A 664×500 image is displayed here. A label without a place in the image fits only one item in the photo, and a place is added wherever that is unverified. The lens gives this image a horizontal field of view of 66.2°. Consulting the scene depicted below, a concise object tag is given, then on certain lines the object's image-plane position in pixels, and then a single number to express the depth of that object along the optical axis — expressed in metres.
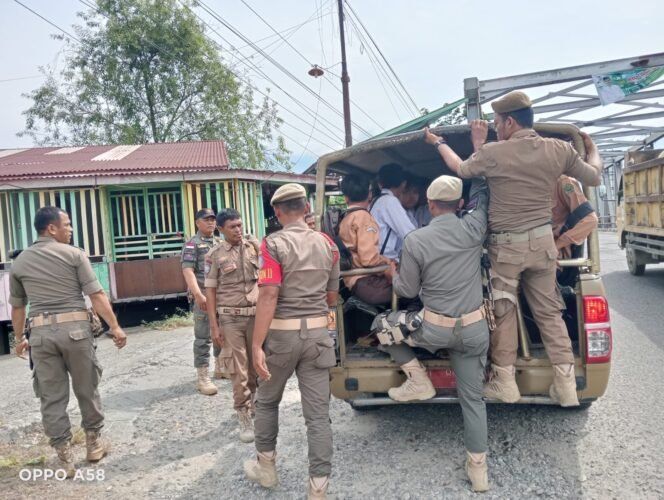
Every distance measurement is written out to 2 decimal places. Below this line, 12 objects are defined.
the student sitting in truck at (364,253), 3.62
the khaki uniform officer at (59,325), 3.55
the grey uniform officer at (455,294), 2.97
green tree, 22.62
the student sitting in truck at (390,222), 3.75
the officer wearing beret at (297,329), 2.90
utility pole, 16.29
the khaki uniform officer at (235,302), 4.08
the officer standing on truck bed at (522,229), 3.04
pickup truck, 3.13
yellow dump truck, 8.73
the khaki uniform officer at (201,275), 5.16
